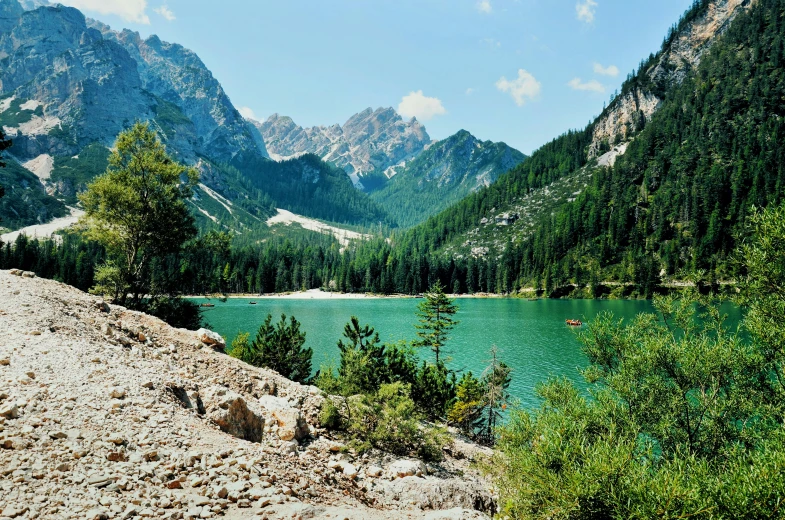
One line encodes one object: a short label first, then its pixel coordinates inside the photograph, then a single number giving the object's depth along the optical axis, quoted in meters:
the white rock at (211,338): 20.77
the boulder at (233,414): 13.07
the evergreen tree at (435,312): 37.19
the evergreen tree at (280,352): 27.22
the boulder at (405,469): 15.16
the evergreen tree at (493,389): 28.67
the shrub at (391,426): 17.20
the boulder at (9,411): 8.52
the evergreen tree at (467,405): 27.08
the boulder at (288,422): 15.09
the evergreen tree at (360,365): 20.81
